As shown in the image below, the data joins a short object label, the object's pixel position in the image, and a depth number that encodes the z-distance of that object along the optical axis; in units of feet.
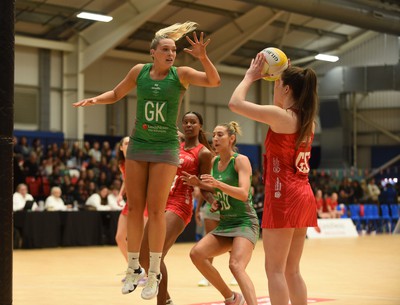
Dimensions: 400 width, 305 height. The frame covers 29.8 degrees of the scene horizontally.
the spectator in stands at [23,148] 76.84
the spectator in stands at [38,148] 77.10
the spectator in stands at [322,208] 81.15
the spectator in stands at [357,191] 96.17
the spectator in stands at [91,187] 71.87
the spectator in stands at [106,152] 83.56
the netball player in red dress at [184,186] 22.80
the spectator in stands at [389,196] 95.20
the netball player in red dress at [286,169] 18.08
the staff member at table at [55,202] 63.31
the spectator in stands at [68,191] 69.77
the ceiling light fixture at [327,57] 107.95
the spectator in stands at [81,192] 70.54
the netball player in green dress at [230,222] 23.31
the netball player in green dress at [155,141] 20.52
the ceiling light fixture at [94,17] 80.05
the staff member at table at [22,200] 61.52
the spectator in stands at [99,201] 67.36
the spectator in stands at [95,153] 82.38
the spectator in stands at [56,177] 72.08
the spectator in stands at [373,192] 98.35
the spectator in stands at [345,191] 93.64
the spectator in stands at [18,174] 68.03
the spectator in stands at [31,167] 71.72
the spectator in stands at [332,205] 83.89
